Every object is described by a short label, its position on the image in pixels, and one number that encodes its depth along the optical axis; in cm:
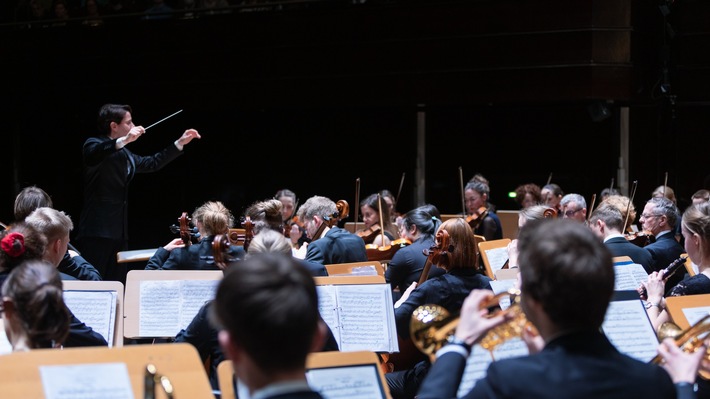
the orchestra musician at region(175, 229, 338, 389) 722
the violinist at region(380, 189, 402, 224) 1721
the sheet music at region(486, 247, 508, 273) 1136
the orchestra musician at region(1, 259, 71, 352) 479
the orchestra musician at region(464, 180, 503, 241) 1653
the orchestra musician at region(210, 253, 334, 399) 354
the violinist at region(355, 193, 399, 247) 1559
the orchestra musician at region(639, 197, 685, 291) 1136
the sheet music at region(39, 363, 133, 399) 441
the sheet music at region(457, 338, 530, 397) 592
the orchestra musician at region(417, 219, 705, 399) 384
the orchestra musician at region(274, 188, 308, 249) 1444
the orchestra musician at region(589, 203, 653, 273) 1069
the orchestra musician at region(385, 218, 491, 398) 877
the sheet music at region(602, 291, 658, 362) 646
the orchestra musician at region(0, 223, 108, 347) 657
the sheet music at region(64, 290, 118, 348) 764
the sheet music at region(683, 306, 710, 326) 683
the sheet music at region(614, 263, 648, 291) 933
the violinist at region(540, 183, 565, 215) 1747
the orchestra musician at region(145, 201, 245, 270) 1032
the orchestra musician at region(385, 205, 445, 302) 1115
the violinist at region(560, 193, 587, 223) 1453
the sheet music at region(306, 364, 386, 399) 537
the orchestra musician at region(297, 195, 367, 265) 1197
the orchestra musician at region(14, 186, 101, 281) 930
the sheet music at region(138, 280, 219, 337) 867
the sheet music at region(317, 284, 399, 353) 856
